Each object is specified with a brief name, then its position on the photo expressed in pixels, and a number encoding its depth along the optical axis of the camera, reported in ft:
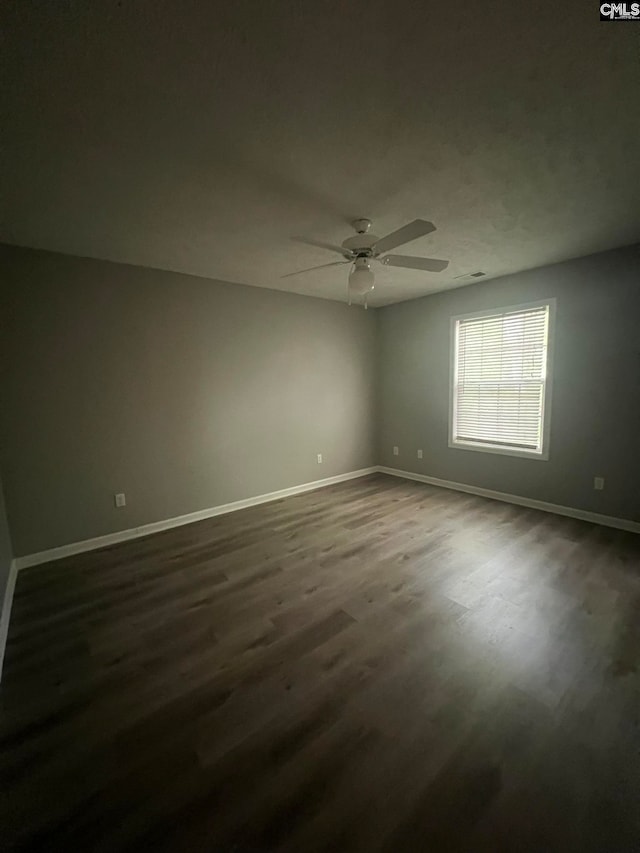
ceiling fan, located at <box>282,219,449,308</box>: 7.38
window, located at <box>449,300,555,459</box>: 12.04
